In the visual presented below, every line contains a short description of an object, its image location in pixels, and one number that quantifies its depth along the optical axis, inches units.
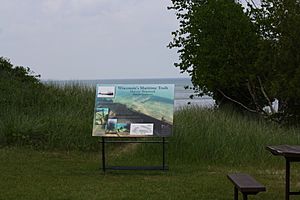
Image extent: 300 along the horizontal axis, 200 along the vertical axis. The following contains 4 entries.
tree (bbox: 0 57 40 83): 790.8
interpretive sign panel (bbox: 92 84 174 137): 444.5
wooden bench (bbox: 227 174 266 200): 276.1
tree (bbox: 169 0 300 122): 722.8
